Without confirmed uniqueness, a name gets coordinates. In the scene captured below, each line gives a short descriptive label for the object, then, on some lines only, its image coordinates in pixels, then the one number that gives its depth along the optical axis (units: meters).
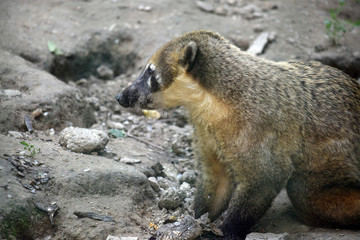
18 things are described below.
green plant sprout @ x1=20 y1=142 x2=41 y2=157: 10.10
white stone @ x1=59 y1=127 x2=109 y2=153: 11.05
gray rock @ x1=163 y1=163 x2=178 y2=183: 12.30
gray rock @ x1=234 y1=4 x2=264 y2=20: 19.77
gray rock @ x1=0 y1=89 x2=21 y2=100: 12.46
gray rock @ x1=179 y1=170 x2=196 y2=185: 12.34
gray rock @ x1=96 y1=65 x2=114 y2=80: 17.50
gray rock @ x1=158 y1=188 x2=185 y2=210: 10.59
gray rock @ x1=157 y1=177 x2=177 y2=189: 11.62
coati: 9.54
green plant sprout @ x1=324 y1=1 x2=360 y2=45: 18.10
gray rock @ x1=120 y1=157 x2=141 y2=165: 11.57
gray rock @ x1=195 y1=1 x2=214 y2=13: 19.92
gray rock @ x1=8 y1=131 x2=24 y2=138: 11.27
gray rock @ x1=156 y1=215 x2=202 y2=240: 9.33
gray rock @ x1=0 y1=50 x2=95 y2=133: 12.04
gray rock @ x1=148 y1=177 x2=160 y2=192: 11.20
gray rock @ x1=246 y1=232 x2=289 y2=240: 9.41
